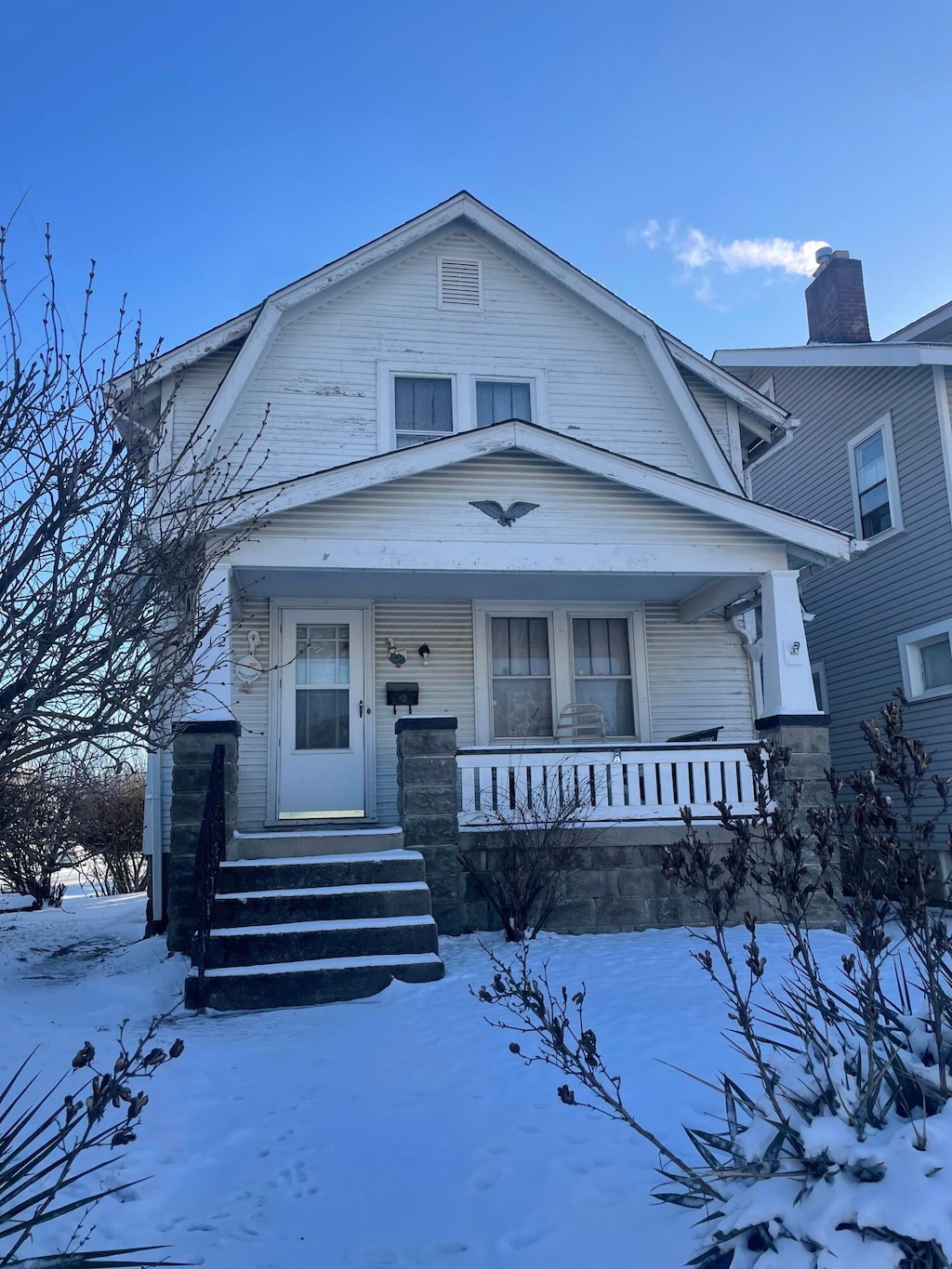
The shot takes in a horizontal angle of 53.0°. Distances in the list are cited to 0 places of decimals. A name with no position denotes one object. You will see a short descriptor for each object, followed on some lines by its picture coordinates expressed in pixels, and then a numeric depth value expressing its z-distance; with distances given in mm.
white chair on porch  9844
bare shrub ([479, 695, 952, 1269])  2033
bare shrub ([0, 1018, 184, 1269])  2182
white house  7809
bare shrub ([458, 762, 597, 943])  7445
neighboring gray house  11227
